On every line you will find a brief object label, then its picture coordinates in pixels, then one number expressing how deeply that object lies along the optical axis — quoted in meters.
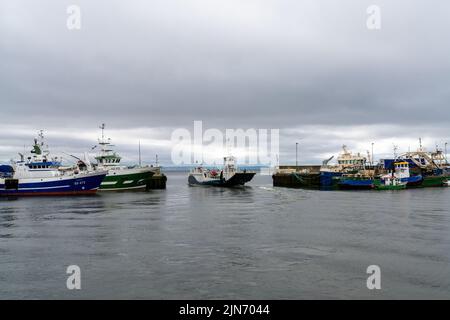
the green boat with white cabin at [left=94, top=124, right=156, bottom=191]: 81.19
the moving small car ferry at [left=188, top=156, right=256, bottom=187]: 99.06
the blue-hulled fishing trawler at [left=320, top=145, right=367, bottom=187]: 99.56
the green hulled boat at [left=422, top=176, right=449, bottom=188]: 92.66
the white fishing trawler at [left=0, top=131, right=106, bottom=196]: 67.44
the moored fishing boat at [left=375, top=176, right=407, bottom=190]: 80.06
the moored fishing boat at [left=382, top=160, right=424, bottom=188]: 85.38
